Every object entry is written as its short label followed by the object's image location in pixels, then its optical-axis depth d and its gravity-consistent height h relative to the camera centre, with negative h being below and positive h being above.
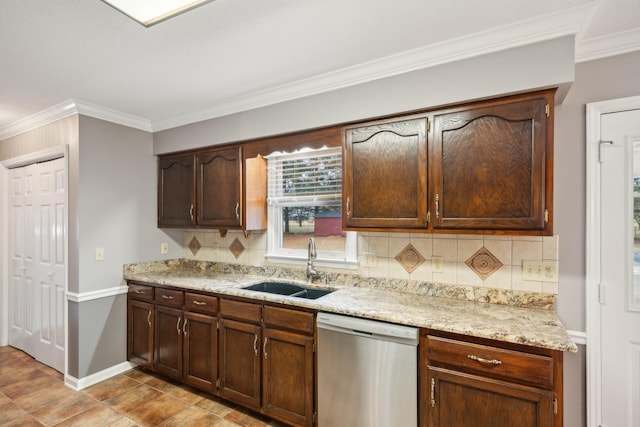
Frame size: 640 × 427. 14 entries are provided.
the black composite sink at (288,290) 2.66 -0.65
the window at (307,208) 2.79 +0.04
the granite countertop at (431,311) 1.59 -0.59
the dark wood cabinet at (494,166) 1.75 +0.26
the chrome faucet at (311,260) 2.78 -0.40
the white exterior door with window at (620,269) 1.78 -0.32
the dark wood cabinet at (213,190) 2.93 +0.22
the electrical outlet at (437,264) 2.30 -0.37
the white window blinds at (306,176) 2.79 +0.33
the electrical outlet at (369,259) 2.57 -0.37
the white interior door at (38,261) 3.14 -0.49
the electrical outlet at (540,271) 1.96 -0.36
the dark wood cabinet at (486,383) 1.51 -0.84
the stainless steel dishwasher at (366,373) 1.79 -0.93
